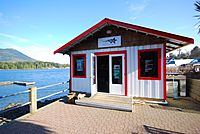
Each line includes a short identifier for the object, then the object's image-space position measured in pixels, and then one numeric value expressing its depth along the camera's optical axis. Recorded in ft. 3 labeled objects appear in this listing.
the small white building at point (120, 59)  18.70
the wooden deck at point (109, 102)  17.01
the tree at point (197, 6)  17.53
